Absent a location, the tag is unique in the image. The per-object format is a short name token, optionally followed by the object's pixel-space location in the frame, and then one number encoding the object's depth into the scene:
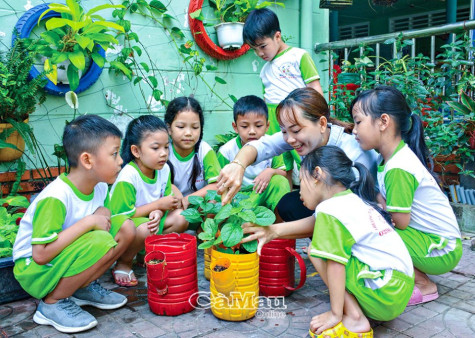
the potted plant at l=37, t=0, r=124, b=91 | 2.97
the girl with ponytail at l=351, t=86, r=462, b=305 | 2.31
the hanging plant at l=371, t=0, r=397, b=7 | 7.43
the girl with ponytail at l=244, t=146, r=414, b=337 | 1.91
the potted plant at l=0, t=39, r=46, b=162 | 2.90
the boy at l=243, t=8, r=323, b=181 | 3.46
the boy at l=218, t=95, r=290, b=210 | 3.07
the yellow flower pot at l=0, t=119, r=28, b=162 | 3.09
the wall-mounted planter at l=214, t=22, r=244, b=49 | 4.42
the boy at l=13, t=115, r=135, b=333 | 2.07
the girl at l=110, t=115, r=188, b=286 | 2.69
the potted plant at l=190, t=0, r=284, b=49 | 4.43
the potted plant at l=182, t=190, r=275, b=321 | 2.04
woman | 2.38
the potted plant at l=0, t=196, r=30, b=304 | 2.38
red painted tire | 4.34
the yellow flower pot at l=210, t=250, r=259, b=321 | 2.09
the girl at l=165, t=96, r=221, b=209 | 3.09
